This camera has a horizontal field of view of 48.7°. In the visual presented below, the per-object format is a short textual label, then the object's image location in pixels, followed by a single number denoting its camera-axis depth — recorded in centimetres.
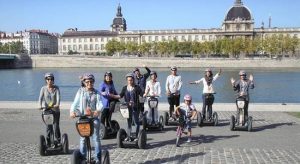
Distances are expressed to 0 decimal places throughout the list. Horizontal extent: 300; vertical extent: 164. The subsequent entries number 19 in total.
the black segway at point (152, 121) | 908
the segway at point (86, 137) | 545
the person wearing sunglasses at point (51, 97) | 704
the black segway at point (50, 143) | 699
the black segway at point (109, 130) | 861
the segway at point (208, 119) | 1003
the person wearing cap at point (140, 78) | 996
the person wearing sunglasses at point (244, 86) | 932
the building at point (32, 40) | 13615
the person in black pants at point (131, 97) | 746
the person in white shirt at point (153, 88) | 916
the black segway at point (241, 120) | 924
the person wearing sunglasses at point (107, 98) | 829
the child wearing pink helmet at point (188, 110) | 802
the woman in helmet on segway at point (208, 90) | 1003
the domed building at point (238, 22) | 10030
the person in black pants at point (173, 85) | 990
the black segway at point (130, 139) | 741
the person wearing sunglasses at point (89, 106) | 575
